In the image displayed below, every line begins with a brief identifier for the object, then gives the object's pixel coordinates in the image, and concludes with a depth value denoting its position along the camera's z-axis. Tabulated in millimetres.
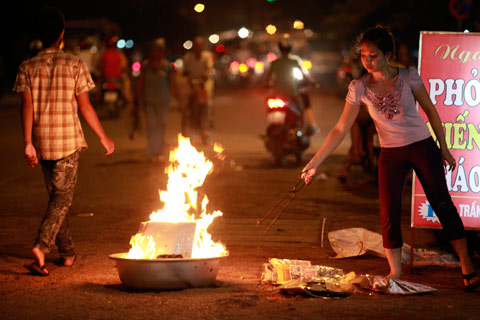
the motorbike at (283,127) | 13320
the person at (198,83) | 16609
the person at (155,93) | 13461
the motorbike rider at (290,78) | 13445
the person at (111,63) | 22875
